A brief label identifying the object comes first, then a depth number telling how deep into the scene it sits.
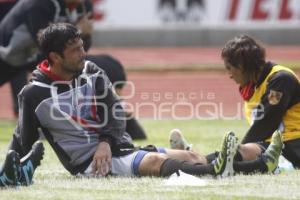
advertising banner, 48.12
